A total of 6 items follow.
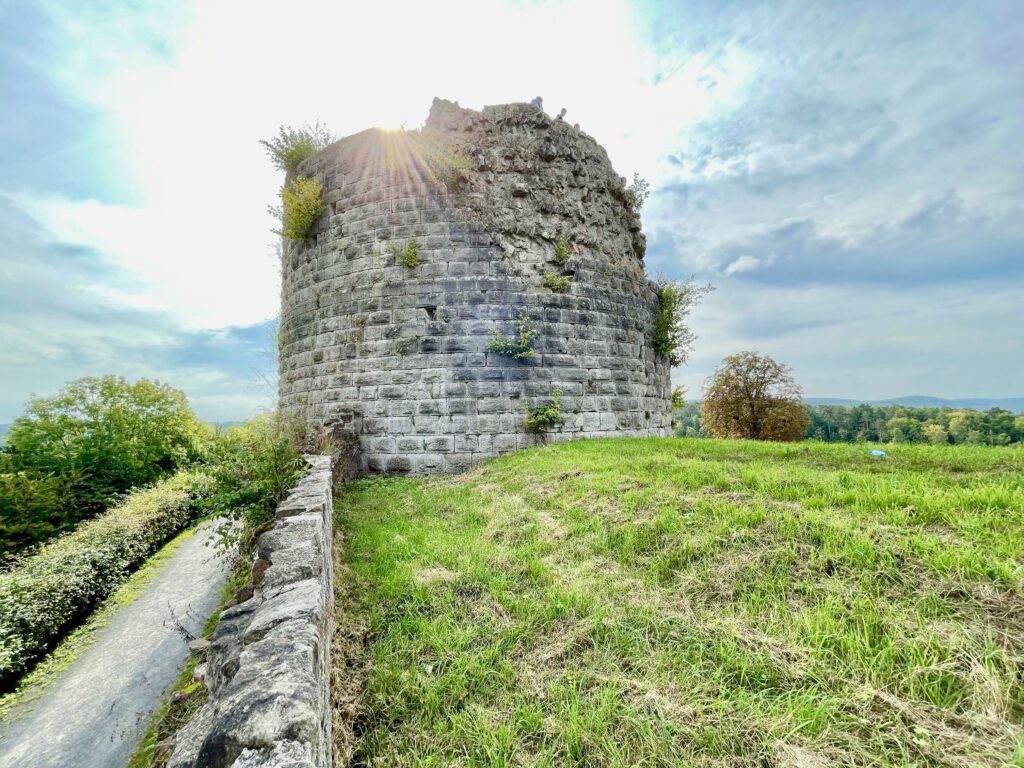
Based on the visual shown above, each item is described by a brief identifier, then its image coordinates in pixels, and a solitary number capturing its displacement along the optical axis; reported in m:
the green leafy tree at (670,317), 9.84
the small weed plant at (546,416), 7.84
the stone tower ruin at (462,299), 7.78
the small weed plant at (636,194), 10.05
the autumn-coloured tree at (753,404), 17.95
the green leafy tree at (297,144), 9.69
